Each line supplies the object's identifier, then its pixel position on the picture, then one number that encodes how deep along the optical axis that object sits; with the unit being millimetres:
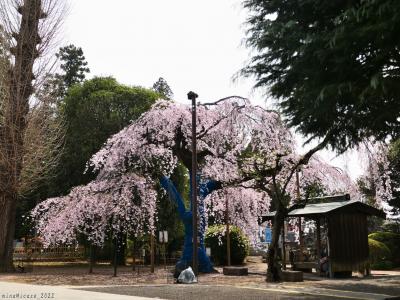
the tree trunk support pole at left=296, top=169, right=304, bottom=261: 22138
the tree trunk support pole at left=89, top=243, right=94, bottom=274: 23888
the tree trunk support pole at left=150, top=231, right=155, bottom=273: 23625
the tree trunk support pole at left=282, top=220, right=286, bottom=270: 23755
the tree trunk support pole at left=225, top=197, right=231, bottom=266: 25844
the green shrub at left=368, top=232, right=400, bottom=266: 26647
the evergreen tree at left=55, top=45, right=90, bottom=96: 58781
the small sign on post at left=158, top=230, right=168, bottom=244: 21812
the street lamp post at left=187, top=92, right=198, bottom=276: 16938
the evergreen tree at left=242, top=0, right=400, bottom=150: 8305
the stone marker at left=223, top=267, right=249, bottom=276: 20766
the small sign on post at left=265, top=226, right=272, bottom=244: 28562
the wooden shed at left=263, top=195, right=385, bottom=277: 20125
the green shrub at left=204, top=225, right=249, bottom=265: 29016
